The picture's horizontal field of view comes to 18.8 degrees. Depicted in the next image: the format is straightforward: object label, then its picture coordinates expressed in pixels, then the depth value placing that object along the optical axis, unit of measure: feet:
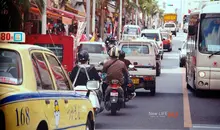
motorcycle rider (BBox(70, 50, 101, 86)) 44.86
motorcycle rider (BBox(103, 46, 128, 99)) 55.17
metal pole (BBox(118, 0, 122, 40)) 233.37
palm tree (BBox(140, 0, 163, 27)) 355.11
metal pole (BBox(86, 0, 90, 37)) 125.08
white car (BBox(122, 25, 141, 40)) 205.98
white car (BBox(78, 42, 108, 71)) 93.81
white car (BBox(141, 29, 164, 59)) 161.08
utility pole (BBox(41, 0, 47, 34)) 84.25
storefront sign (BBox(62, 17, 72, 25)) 110.99
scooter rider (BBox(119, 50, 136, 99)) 59.15
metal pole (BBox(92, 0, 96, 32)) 148.97
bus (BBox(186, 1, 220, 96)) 70.74
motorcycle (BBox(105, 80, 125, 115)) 54.03
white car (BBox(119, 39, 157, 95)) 72.84
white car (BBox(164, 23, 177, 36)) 317.79
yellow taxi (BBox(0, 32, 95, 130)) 23.15
